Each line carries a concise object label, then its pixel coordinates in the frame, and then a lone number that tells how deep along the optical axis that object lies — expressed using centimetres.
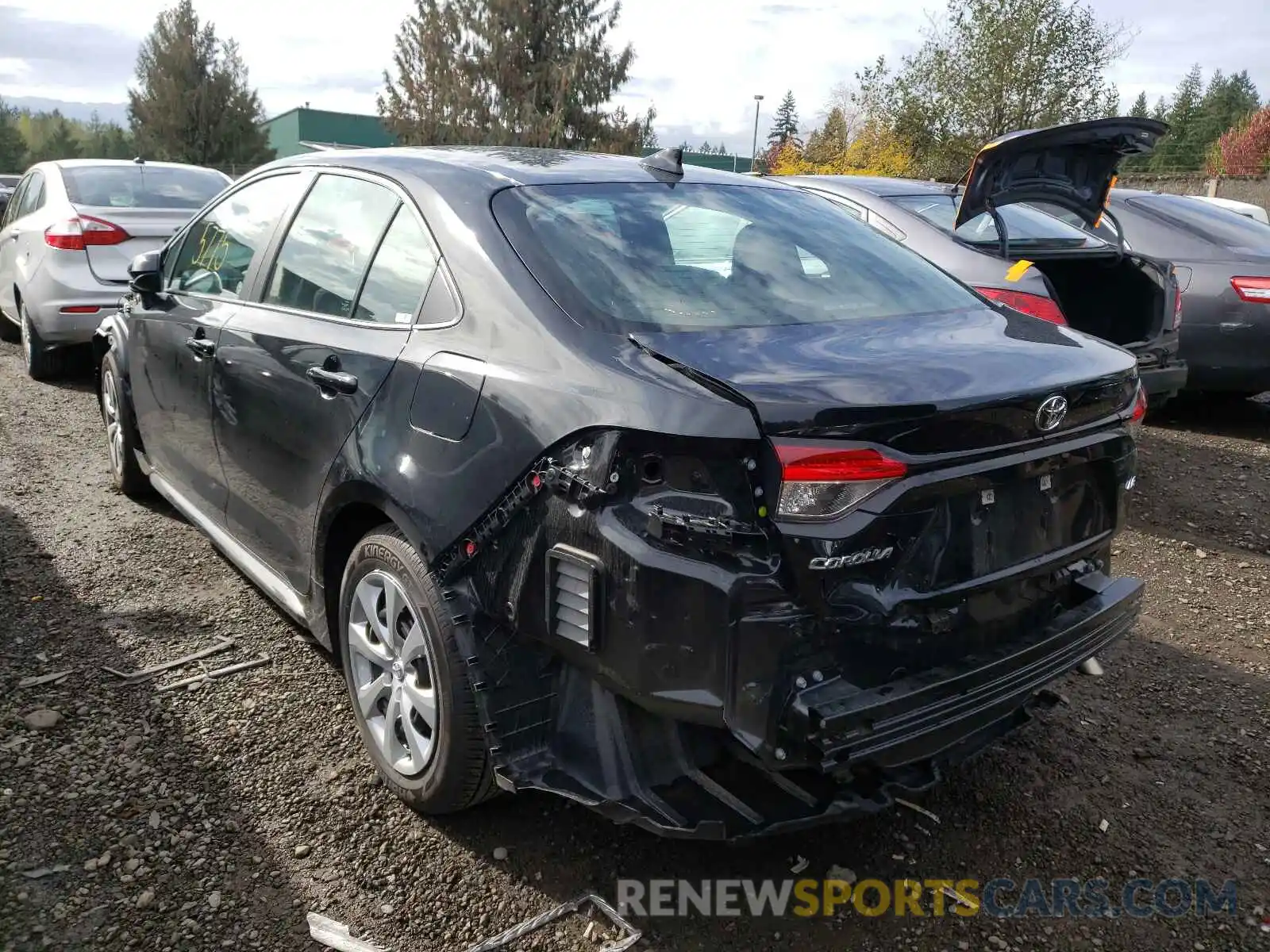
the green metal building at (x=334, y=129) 4344
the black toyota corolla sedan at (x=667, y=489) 200
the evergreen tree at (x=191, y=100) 3906
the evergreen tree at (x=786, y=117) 10156
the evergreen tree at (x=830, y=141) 3203
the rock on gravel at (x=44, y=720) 309
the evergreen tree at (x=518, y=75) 3216
